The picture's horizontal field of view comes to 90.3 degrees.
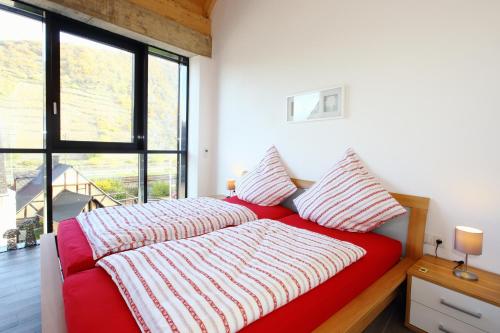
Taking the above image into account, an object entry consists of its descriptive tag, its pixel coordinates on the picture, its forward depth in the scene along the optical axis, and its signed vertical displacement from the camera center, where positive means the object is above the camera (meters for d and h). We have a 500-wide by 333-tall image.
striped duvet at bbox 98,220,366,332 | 0.90 -0.55
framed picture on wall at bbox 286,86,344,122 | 2.42 +0.56
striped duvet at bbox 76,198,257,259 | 1.57 -0.50
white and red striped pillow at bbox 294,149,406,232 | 1.97 -0.35
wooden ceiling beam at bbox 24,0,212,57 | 2.63 +1.61
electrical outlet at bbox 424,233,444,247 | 1.89 -0.60
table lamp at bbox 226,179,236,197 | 3.38 -0.38
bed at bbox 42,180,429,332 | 1.00 -0.68
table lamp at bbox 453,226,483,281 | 1.50 -0.50
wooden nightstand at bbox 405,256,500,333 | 1.38 -0.83
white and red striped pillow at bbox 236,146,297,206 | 2.74 -0.30
